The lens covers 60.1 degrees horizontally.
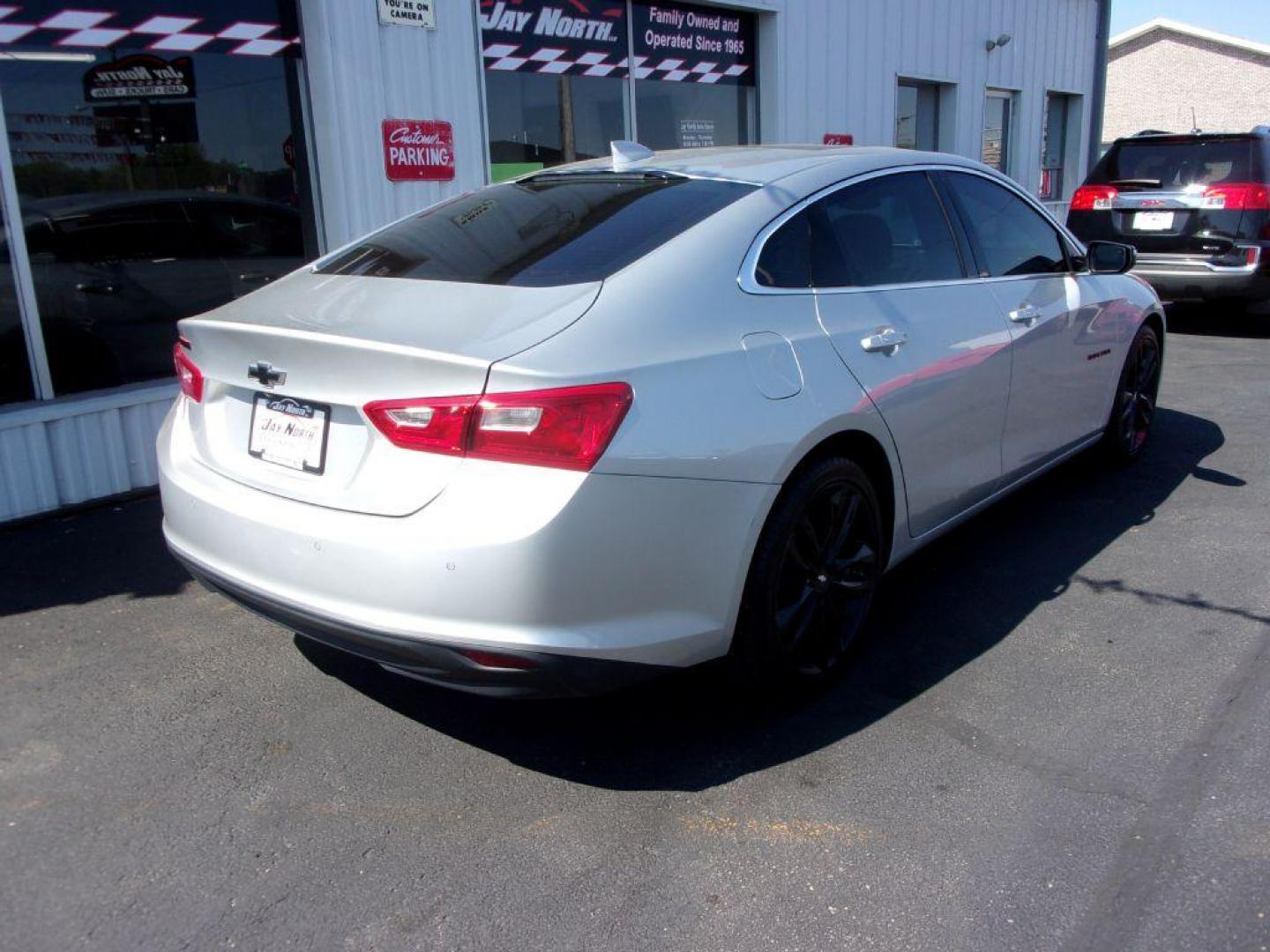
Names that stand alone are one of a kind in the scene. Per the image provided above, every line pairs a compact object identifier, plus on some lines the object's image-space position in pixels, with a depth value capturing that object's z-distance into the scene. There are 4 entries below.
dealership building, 5.18
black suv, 9.46
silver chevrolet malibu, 2.51
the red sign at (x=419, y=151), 6.46
